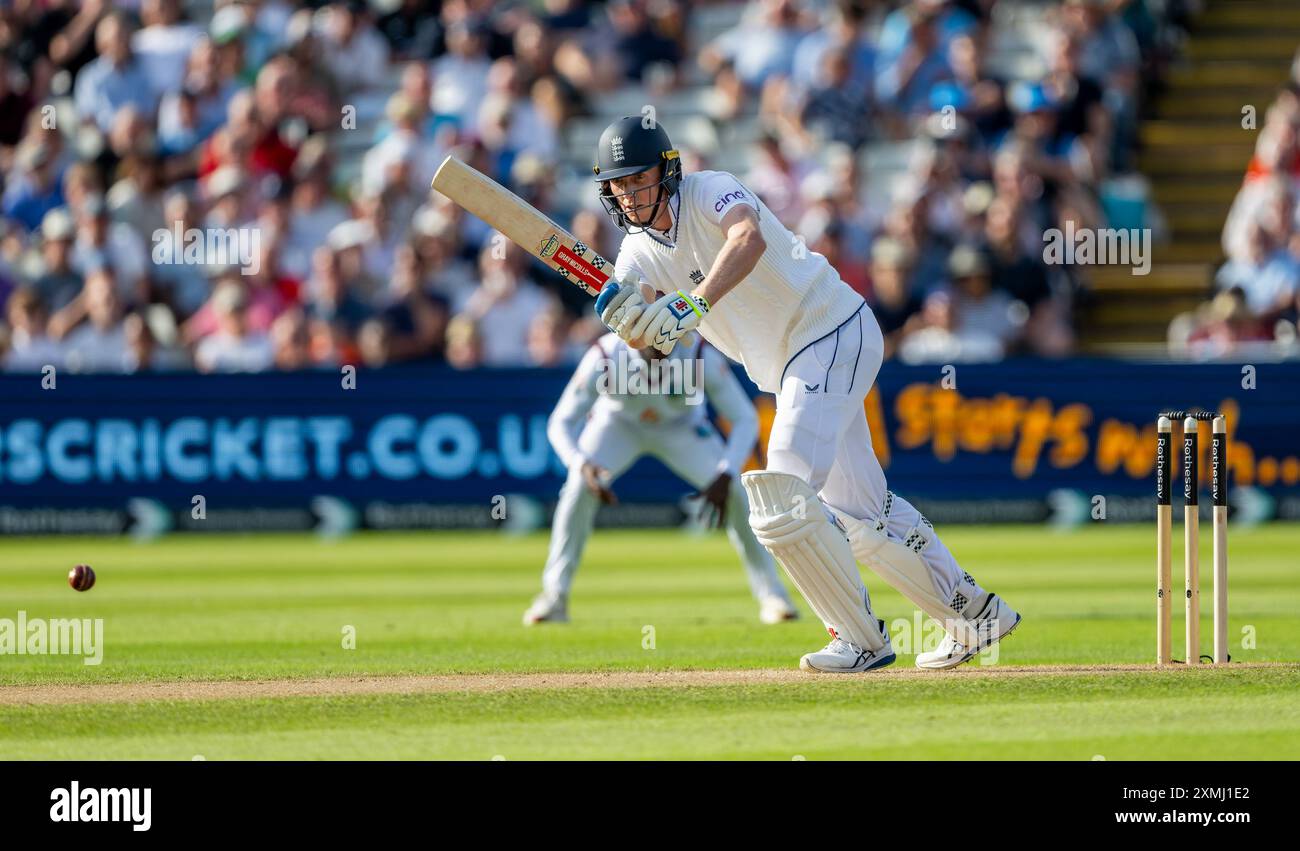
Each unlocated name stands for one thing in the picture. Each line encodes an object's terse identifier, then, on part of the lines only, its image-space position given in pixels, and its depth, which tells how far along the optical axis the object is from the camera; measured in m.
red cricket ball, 10.37
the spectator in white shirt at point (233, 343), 18.17
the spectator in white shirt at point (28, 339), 18.28
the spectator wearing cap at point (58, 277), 18.77
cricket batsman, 7.95
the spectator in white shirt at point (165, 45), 20.97
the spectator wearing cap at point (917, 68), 19.91
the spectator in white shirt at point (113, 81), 20.73
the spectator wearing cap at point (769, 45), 20.66
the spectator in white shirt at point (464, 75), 20.52
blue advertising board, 17.08
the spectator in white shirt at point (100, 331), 18.36
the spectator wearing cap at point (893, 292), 18.09
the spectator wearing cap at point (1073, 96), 19.61
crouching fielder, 11.48
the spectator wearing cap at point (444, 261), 18.75
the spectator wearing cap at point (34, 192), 19.84
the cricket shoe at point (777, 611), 11.45
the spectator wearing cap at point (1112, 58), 20.22
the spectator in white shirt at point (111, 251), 18.86
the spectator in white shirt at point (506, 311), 18.22
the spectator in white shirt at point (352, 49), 21.19
